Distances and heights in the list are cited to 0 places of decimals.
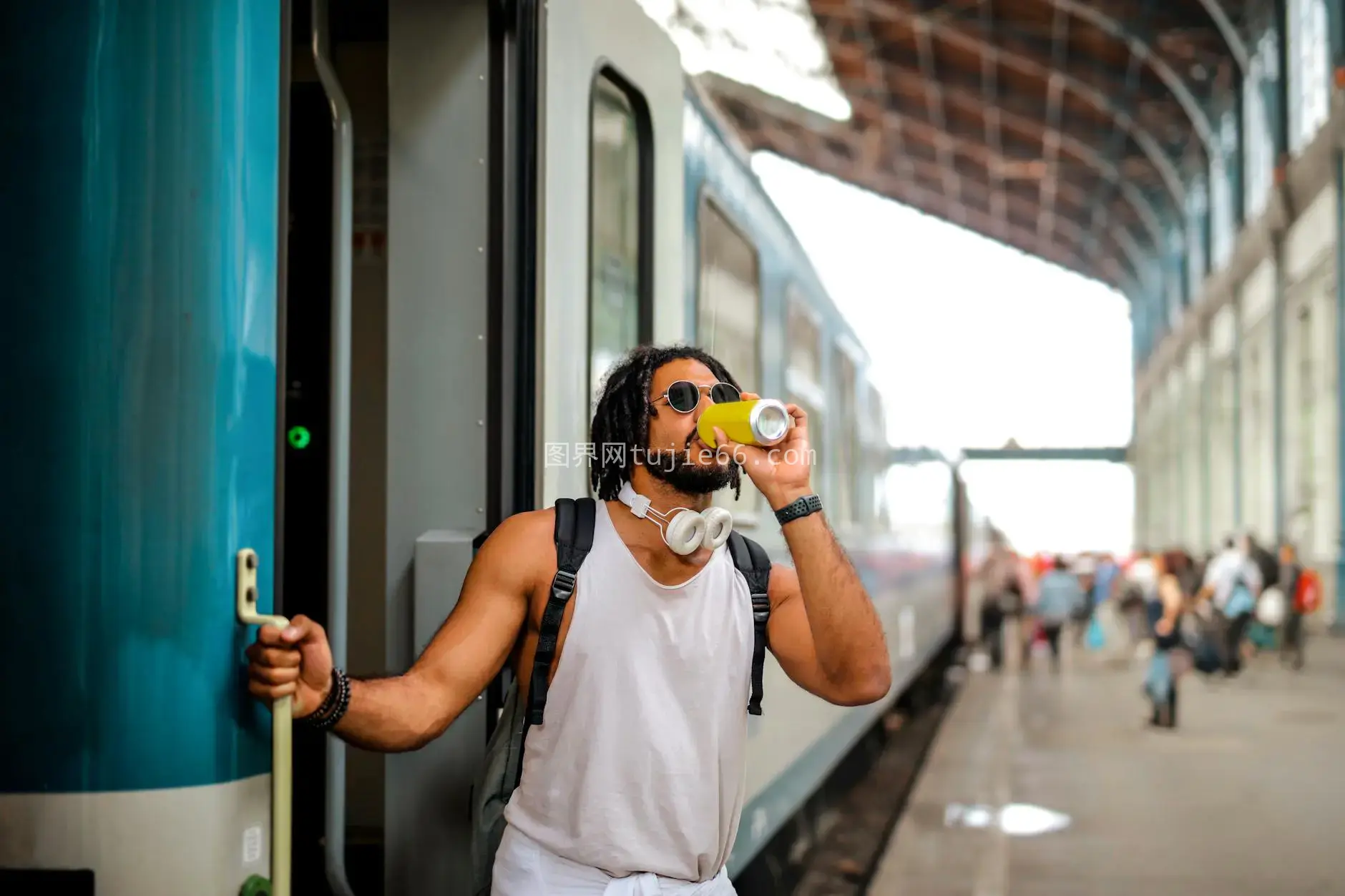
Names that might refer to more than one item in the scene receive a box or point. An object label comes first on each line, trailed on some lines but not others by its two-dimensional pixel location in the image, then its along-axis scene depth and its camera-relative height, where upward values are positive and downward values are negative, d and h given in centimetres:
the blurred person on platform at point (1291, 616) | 2053 -192
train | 211 +21
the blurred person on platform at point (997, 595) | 2450 -212
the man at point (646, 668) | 237 -31
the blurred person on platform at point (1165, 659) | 1398 -175
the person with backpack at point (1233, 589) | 1859 -139
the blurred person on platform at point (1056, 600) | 2172 -182
